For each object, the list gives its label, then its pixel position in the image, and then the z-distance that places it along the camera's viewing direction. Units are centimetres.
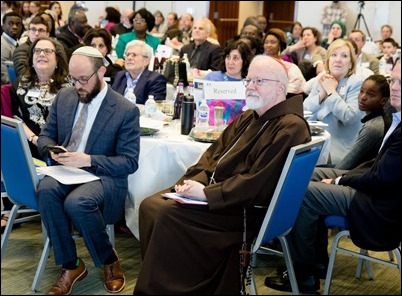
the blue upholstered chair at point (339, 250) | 298
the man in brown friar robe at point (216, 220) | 280
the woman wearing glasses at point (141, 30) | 703
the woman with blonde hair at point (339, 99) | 411
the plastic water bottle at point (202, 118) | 349
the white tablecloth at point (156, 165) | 334
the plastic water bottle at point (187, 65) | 505
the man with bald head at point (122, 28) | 827
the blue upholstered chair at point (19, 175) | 272
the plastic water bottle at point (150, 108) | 381
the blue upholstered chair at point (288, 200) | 265
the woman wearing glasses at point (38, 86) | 369
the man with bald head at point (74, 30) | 611
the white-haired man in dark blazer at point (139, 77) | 445
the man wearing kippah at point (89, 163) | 296
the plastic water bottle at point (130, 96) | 394
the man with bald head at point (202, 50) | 661
